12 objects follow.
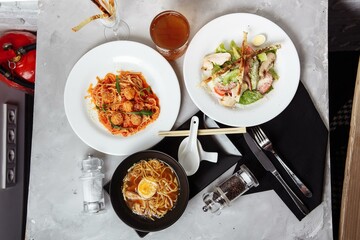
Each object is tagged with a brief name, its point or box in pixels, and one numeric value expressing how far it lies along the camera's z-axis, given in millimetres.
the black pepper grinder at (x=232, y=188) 1365
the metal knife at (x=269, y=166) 1382
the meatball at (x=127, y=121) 1408
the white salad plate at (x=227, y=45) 1363
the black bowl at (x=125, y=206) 1303
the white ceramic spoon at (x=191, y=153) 1401
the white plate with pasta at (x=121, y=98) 1392
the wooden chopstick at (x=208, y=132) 1369
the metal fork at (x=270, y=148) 1385
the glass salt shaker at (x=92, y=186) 1364
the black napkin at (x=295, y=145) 1404
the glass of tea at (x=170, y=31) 1397
